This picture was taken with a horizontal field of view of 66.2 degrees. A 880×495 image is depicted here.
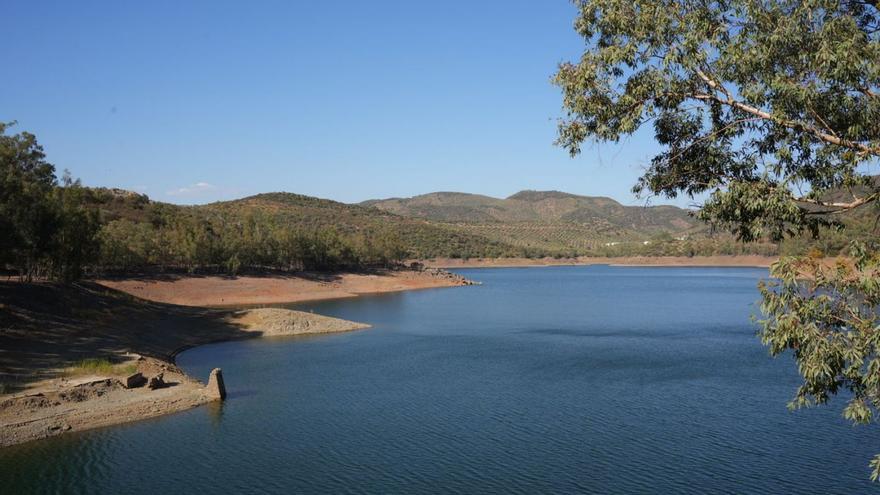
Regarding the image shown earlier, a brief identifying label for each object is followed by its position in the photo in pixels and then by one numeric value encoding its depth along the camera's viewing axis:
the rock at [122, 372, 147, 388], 26.95
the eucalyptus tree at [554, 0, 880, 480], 9.89
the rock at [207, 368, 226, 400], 27.17
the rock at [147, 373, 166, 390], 27.34
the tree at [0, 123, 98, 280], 35.41
